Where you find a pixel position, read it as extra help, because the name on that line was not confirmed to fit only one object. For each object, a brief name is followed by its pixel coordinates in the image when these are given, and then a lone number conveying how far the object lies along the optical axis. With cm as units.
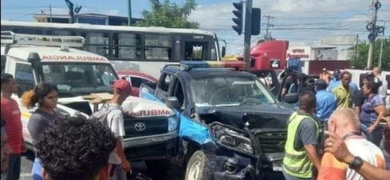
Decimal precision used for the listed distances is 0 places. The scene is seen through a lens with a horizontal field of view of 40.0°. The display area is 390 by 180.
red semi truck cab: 2464
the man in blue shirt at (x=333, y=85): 1068
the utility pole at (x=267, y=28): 8162
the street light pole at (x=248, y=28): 1359
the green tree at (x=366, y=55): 6347
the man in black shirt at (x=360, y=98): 894
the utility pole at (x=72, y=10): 2589
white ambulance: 772
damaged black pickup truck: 675
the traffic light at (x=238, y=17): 1410
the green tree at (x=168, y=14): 3200
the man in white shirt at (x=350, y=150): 359
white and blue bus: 1895
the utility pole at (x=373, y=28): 4684
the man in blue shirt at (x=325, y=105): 876
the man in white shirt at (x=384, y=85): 1338
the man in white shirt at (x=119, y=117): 536
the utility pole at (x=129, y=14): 2814
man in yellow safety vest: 528
